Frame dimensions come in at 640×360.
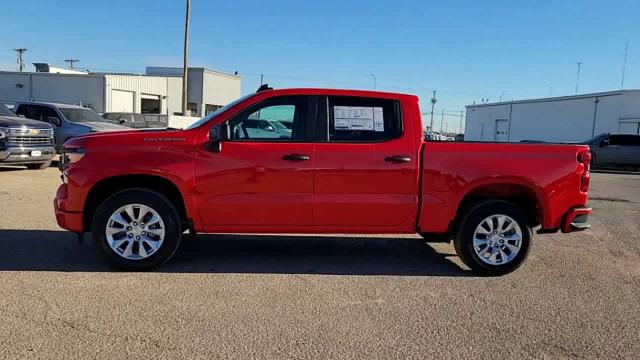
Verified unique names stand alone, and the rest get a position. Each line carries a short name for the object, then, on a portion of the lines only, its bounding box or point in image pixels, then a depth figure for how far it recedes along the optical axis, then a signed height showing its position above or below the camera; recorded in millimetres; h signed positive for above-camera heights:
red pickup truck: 5461 -588
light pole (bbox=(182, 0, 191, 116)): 27422 +3305
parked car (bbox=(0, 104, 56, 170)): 12789 -855
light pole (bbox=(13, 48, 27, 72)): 80938 +6964
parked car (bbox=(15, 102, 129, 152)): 16422 -307
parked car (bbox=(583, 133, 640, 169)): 22594 -520
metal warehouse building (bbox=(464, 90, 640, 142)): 31188 +1101
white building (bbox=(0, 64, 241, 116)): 41188 +1608
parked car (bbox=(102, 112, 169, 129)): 24884 -350
